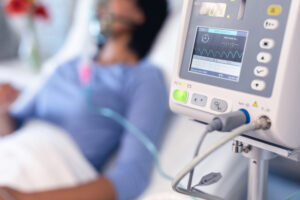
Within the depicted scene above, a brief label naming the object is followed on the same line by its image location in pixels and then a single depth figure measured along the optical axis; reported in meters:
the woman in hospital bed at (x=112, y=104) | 1.03
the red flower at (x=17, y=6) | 1.76
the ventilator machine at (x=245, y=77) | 0.41
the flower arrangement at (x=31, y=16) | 1.77
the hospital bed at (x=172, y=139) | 0.53
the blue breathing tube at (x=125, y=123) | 1.08
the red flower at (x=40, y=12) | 1.87
